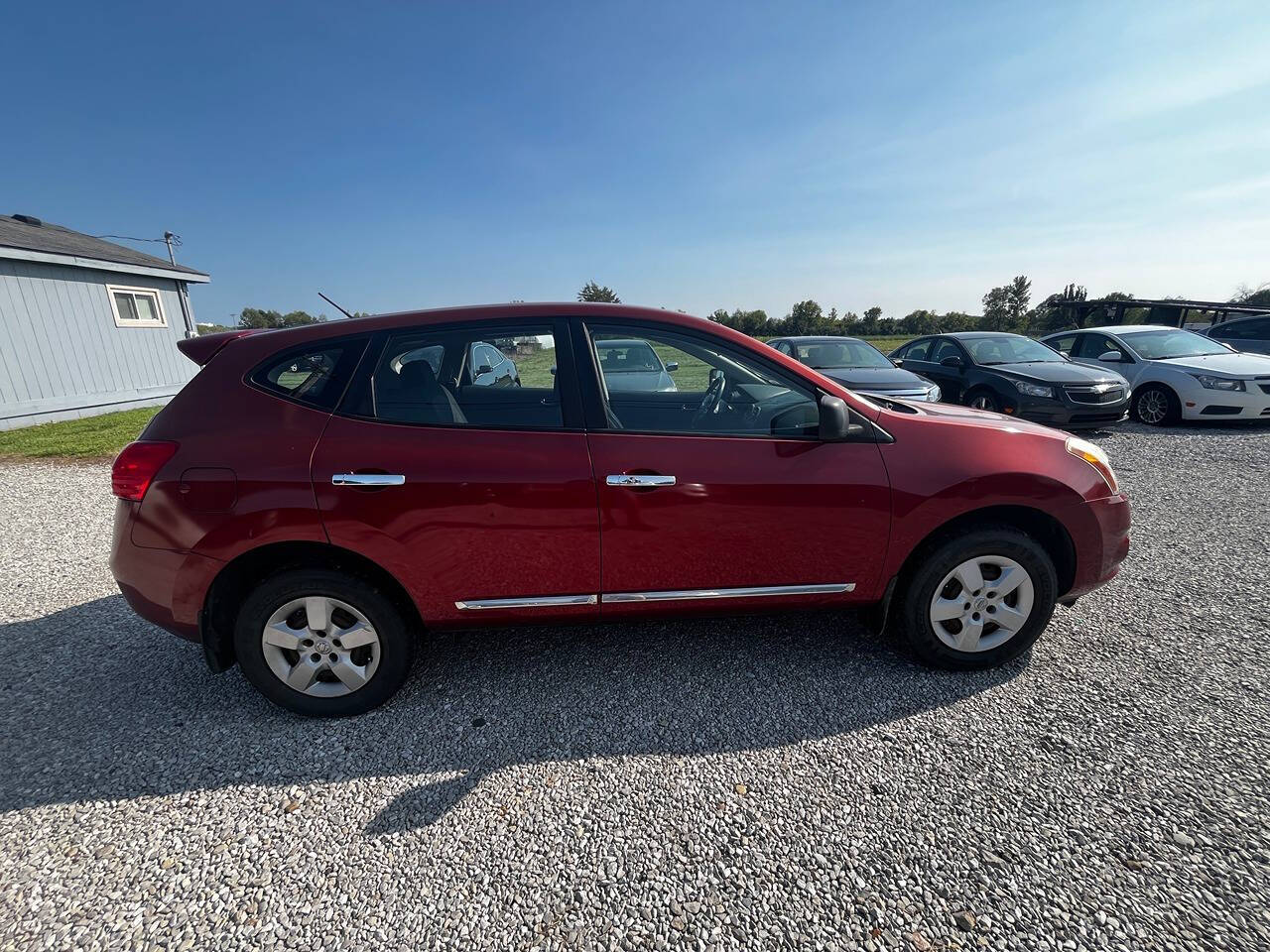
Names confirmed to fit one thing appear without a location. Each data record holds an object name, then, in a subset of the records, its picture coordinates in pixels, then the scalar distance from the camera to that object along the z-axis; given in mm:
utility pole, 13726
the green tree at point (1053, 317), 35094
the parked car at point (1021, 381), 7520
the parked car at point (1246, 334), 10898
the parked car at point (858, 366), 7031
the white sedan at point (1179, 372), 7777
